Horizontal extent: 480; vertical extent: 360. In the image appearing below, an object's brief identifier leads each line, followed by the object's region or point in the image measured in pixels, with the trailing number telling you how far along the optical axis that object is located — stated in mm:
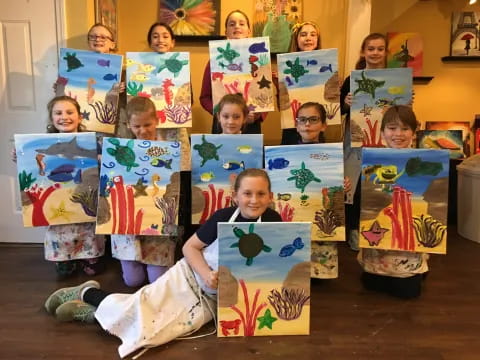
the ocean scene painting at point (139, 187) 2068
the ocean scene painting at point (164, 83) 2434
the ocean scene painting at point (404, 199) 2031
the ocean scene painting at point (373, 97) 2381
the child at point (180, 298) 1669
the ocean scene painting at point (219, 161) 2135
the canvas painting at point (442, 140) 3671
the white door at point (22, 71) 2705
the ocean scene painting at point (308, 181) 2084
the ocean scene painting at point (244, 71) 2457
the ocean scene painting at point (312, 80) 2424
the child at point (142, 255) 2203
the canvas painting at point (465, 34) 3654
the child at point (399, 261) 2119
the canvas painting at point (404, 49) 3639
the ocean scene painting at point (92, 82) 2434
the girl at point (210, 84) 2541
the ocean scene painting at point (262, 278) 1668
